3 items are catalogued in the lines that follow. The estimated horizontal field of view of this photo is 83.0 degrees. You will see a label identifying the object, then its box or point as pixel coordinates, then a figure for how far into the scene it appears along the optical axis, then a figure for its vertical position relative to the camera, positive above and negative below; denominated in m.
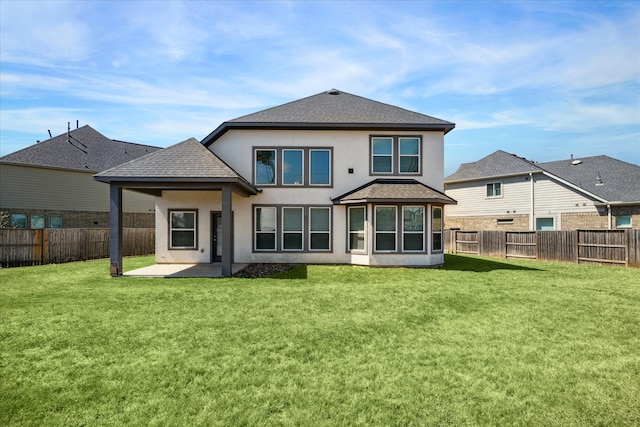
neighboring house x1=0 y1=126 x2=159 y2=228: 22.30 +2.46
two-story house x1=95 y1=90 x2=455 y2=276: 15.38 +1.67
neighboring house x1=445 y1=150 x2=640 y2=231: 21.08 +1.62
